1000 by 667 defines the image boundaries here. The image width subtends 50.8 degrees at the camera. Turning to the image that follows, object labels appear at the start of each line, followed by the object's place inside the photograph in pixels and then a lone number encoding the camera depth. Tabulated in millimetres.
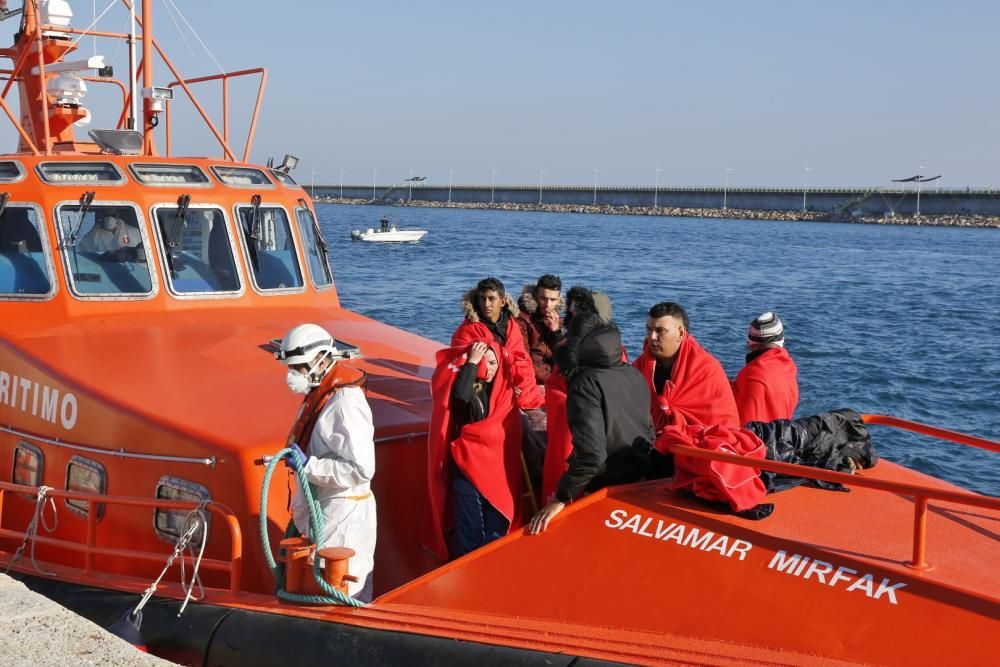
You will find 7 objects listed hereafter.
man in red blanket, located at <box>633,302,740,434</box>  4641
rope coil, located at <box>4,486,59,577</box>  4922
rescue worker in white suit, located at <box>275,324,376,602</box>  3996
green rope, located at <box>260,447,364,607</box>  4016
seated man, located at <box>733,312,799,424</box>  5438
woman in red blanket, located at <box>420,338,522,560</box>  4719
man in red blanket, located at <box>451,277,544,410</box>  5082
